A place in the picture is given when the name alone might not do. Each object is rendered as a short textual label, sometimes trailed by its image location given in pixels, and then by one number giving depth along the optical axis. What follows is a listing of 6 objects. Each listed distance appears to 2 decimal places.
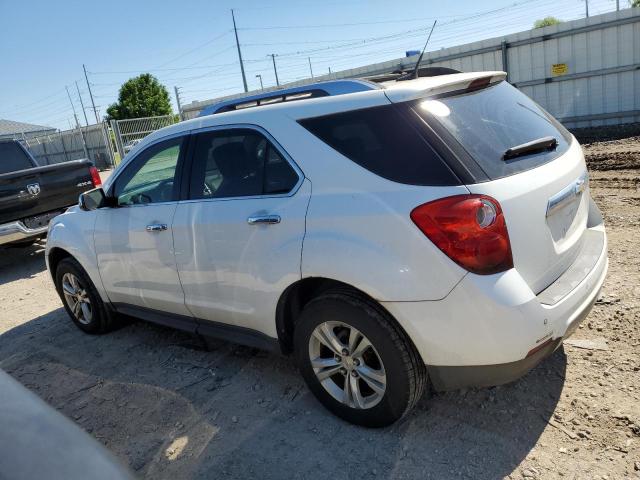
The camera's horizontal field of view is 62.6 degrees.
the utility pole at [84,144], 23.73
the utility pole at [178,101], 18.67
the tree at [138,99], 53.97
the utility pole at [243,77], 40.16
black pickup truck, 7.31
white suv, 2.35
